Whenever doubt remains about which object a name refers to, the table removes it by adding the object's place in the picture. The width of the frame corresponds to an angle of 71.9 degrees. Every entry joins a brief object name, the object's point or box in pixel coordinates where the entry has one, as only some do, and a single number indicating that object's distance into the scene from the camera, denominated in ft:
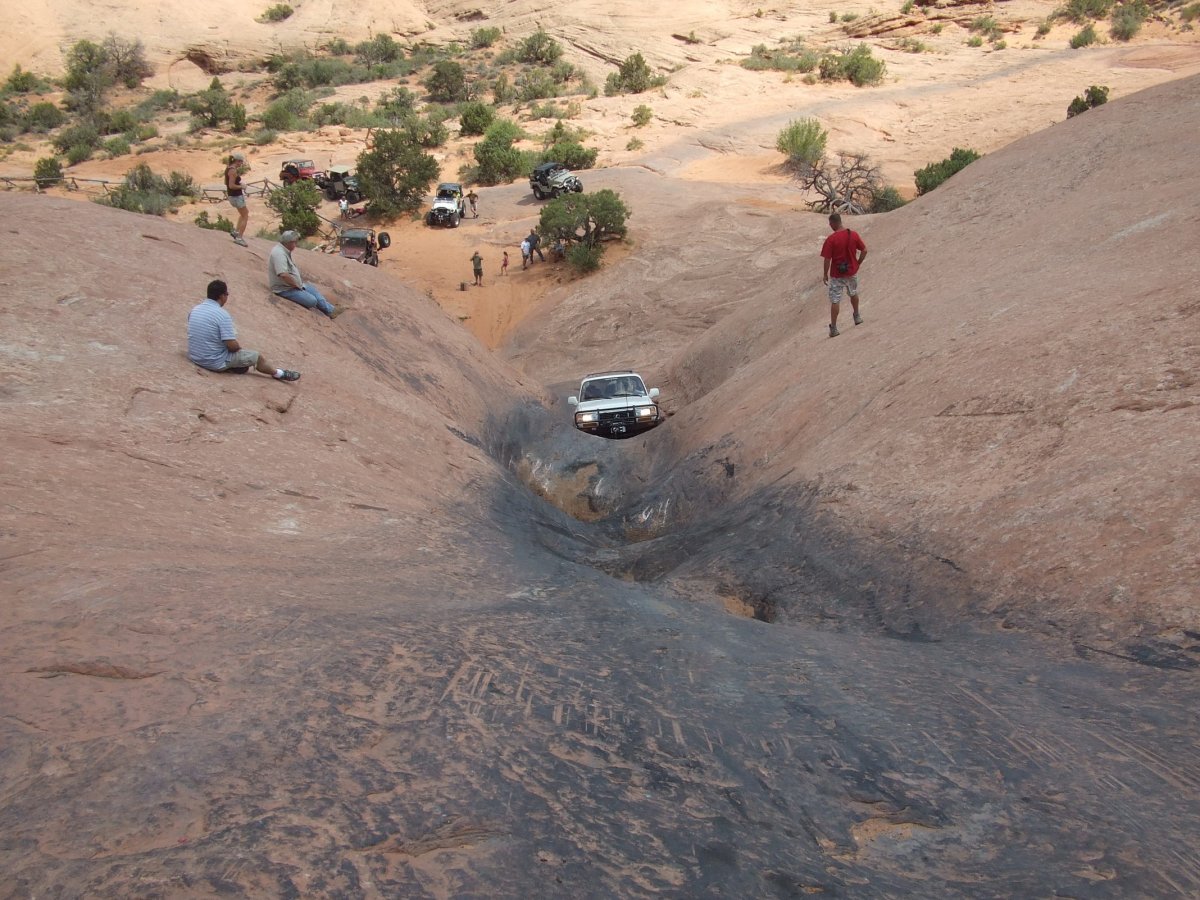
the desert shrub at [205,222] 95.75
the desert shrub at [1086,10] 171.98
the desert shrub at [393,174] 124.98
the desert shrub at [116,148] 159.43
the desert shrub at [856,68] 170.71
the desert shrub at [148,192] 121.39
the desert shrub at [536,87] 185.57
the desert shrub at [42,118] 176.45
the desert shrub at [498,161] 143.84
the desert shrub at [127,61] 204.64
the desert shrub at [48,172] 133.18
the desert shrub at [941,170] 110.42
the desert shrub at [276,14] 238.48
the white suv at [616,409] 51.90
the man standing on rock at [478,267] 103.40
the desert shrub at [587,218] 104.63
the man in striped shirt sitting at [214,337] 28.86
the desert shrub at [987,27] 183.52
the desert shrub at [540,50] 204.74
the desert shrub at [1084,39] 161.07
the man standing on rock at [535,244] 108.78
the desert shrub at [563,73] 196.75
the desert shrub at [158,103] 186.09
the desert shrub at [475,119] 161.07
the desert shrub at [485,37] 223.51
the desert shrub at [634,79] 181.98
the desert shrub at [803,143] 134.92
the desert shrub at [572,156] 142.89
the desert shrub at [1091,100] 116.88
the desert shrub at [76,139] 162.71
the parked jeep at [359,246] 97.40
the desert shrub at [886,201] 111.14
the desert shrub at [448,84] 188.14
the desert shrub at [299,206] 113.91
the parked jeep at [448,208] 122.83
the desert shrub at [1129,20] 162.50
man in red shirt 37.60
